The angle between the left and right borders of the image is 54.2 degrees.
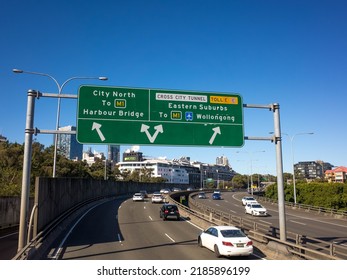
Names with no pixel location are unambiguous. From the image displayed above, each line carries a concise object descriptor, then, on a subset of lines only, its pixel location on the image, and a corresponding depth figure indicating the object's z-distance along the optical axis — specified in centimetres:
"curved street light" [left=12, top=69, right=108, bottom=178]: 2884
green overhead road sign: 1670
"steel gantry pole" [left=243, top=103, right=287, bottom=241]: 1718
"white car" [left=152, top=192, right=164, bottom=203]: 5672
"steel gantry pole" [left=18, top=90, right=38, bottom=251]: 1442
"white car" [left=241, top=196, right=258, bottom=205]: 5900
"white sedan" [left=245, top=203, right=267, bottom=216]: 4372
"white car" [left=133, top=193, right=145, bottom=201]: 5978
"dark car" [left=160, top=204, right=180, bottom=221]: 3338
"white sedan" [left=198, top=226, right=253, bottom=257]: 1582
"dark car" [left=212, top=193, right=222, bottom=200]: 7700
